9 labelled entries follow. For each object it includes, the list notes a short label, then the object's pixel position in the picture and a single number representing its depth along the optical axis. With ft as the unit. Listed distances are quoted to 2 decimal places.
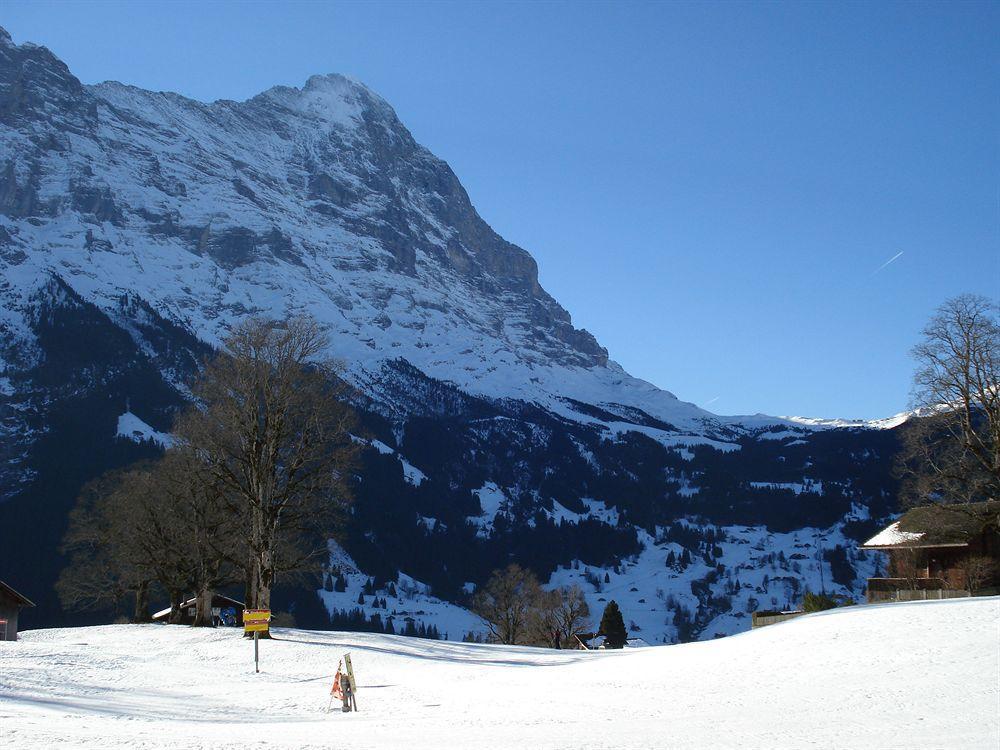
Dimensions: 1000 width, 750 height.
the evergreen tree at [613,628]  291.17
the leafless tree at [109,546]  161.17
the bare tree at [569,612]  269.23
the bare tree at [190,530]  141.79
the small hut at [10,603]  167.36
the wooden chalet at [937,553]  143.13
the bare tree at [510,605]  265.13
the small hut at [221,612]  193.08
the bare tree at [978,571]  143.13
